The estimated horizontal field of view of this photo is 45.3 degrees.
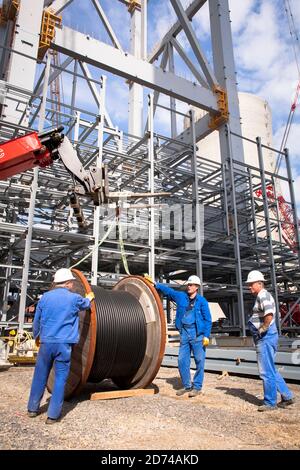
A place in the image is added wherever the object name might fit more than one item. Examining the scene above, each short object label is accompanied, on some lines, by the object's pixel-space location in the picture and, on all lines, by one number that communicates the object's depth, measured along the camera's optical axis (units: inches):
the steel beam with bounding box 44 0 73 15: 603.7
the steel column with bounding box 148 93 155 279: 427.8
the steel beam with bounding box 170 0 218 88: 628.4
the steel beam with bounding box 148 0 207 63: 704.2
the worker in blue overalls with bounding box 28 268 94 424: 146.3
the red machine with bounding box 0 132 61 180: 212.1
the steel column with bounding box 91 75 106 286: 380.5
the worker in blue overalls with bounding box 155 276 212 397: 200.6
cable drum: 170.1
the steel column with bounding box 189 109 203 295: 472.1
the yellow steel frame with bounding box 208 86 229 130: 633.0
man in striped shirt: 164.9
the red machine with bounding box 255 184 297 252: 1320.1
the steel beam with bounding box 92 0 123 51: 653.9
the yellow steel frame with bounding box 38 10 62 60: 478.3
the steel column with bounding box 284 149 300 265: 597.4
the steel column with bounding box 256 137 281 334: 530.9
